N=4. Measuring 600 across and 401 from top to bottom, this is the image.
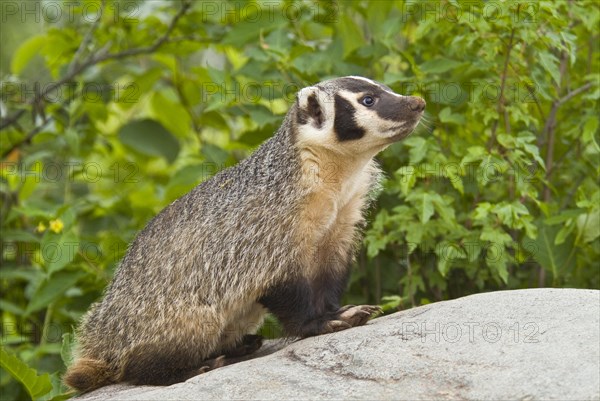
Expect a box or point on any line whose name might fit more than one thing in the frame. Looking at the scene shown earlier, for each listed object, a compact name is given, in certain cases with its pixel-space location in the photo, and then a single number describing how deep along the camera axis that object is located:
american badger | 9.22
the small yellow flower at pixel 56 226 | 11.73
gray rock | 7.25
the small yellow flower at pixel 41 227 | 11.84
